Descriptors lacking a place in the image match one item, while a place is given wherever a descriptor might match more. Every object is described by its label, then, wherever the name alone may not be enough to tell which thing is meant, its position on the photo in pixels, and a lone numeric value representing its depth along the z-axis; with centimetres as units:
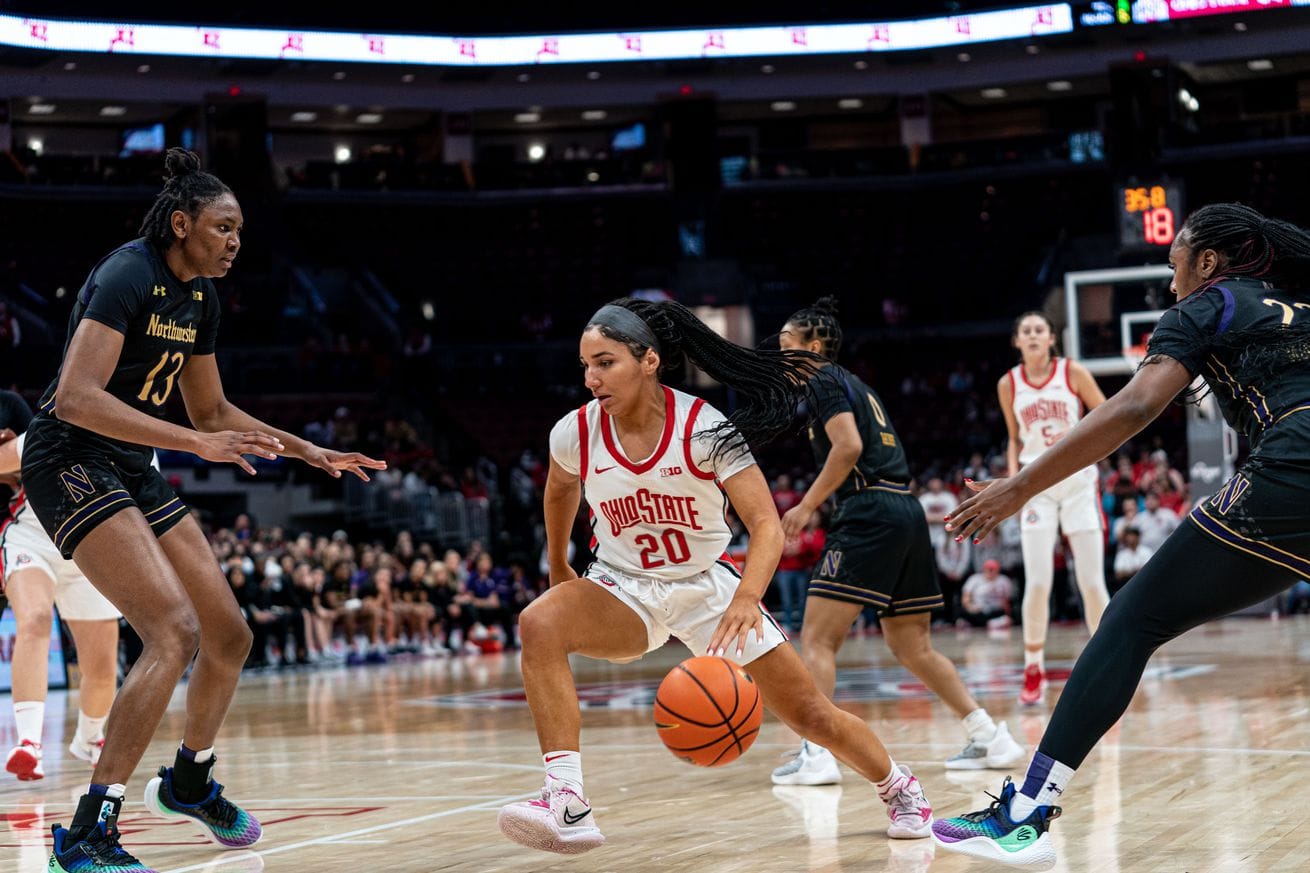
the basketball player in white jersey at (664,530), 484
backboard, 1956
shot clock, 2206
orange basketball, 466
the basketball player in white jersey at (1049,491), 982
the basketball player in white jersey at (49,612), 804
